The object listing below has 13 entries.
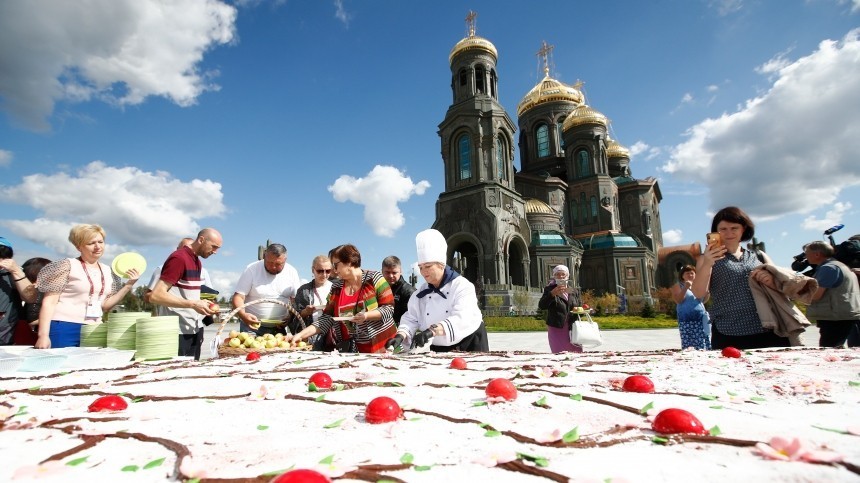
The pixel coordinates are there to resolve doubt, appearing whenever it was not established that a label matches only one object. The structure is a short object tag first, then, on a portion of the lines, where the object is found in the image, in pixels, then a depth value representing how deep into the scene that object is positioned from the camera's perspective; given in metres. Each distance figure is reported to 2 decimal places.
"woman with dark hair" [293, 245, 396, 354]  4.53
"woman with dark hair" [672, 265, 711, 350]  5.99
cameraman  4.61
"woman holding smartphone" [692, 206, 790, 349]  3.93
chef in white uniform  4.17
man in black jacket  5.86
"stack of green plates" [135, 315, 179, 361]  3.61
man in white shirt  5.69
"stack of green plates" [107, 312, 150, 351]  3.62
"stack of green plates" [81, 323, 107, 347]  3.74
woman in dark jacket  6.33
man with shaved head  4.25
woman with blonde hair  3.79
